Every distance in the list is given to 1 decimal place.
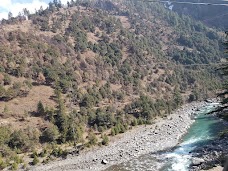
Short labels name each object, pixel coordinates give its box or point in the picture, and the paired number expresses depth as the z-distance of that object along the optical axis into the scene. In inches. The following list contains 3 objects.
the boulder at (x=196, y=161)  1453.0
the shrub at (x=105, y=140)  2037.4
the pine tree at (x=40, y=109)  2392.1
